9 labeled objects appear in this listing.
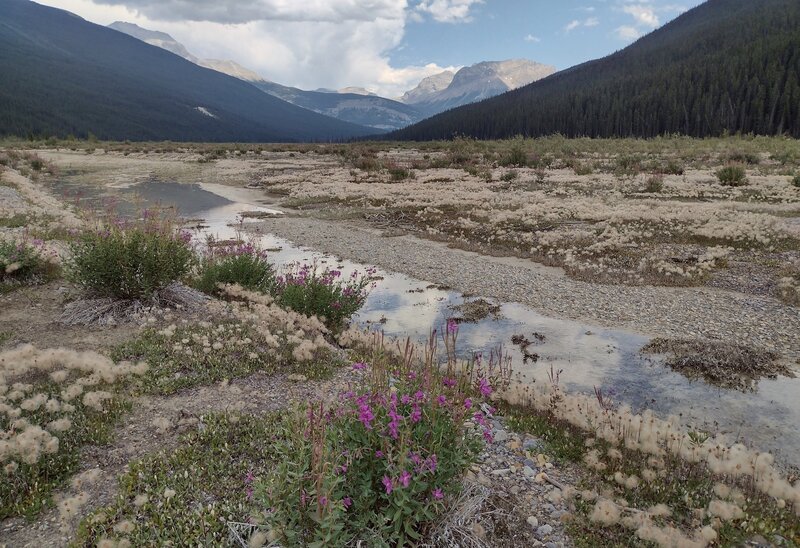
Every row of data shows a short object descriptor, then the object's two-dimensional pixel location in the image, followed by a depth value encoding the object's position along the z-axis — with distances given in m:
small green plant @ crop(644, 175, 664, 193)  29.78
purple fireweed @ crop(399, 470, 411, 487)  3.37
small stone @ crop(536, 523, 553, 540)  4.65
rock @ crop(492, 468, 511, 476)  5.58
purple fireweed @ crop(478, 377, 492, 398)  4.12
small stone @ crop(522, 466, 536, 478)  5.62
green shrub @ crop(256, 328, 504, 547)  3.54
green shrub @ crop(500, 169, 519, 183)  37.25
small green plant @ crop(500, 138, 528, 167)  47.75
